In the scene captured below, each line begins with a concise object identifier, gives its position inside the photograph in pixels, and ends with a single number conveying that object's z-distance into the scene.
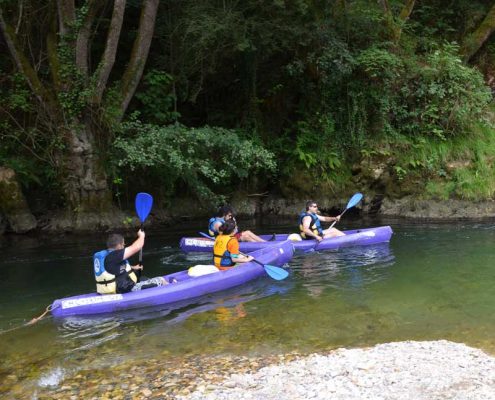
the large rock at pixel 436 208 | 11.71
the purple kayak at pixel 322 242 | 8.94
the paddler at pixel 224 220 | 8.31
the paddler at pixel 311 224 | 9.05
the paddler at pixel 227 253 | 6.99
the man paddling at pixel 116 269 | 5.63
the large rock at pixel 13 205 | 10.45
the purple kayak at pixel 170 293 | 5.77
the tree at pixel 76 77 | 10.00
